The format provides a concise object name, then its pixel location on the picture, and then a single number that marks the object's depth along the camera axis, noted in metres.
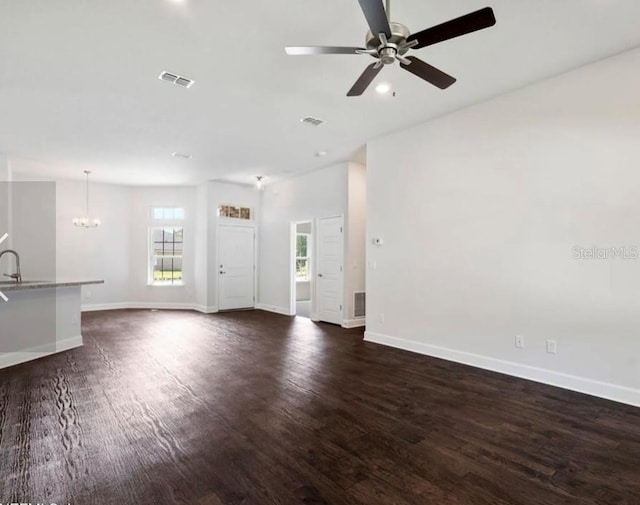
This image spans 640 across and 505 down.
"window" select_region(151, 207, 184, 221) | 9.19
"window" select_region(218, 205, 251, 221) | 8.69
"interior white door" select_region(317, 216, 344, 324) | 6.85
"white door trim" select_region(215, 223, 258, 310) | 9.03
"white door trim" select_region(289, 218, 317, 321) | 8.09
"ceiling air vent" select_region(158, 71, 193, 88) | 3.56
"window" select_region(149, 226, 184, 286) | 9.16
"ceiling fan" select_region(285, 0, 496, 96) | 2.06
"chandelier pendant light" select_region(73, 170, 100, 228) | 7.82
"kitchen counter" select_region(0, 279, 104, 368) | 4.35
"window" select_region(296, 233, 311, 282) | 10.49
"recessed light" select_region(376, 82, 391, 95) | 3.72
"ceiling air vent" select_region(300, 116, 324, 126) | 4.72
